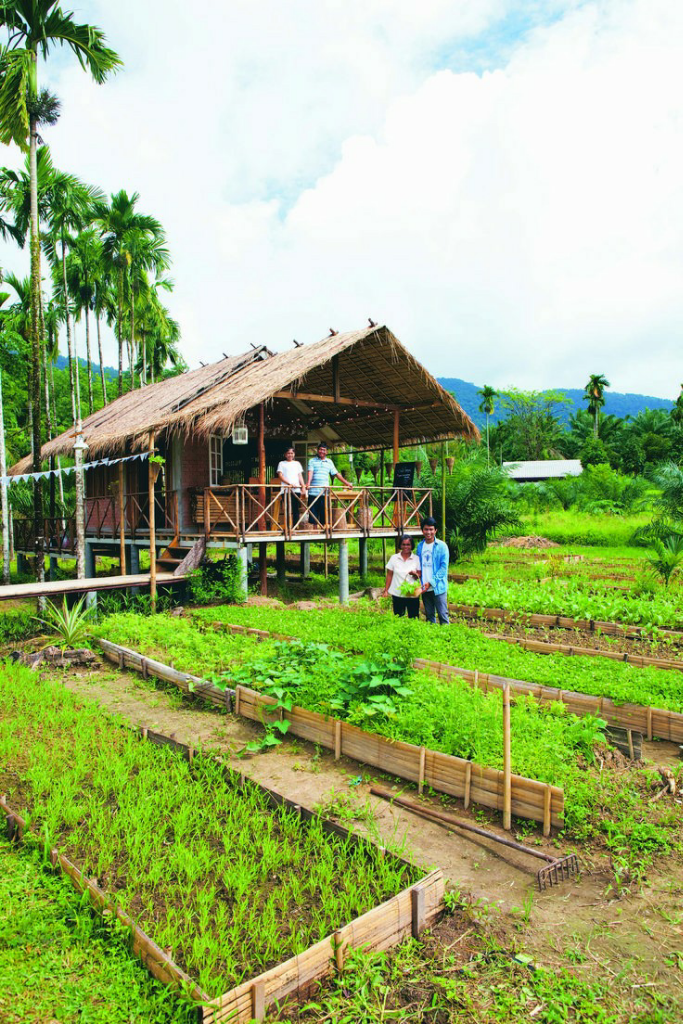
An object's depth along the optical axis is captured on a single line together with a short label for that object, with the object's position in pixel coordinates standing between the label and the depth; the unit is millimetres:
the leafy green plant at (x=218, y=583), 11375
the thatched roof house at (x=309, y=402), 11547
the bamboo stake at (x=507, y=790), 3988
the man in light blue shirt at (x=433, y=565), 8367
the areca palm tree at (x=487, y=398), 57862
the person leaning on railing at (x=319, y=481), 12398
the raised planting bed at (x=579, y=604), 9047
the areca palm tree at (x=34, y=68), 11445
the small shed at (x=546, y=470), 44000
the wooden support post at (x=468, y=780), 4270
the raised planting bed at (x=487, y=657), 5605
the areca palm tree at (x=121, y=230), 23469
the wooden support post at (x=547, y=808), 3904
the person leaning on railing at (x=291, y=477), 11867
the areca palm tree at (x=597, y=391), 52906
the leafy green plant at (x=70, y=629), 8578
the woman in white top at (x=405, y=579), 8266
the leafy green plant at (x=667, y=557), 11336
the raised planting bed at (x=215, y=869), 2791
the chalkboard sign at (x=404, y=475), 14398
